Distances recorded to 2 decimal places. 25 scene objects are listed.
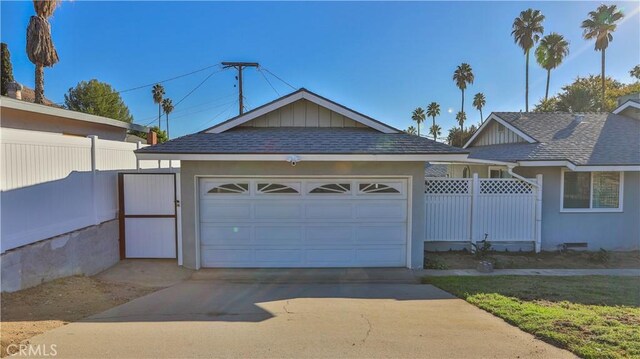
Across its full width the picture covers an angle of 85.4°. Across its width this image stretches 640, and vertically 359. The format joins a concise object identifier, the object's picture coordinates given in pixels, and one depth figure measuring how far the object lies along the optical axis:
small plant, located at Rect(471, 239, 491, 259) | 9.11
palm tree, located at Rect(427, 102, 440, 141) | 64.88
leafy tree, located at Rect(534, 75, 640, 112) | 26.50
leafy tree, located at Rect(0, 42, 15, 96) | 17.28
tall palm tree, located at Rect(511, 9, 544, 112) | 32.72
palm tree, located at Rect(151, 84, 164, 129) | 49.80
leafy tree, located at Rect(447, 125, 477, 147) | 42.83
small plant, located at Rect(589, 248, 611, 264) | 9.05
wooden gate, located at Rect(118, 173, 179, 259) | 8.37
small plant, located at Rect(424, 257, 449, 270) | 8.25
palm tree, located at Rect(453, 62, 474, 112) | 46.19
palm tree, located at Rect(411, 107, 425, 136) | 69.62
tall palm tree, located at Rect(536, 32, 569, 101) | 32.12
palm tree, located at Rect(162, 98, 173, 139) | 51.72
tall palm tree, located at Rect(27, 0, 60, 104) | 16.06
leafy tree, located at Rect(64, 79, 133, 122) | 32.09
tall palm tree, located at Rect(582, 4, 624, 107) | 27.98
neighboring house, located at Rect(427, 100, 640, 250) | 9.89
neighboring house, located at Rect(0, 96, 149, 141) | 7.42
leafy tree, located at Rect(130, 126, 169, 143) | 31.56
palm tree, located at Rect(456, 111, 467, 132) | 49.32
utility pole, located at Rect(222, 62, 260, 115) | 18.47
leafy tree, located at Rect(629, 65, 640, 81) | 39.84
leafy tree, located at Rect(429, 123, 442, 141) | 68.32
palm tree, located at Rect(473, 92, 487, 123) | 53.06
